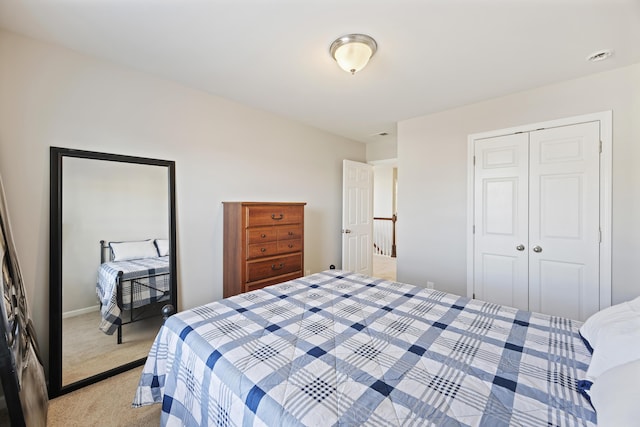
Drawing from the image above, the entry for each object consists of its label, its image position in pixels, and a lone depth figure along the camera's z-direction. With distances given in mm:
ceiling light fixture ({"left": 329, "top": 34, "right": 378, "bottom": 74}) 1812
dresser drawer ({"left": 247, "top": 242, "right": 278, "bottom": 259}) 2658
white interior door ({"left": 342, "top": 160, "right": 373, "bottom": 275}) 4137
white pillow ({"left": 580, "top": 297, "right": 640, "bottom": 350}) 1055
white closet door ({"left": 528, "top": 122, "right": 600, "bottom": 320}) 2369
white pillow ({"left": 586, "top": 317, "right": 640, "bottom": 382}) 857
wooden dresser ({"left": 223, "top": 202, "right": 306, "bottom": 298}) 2619
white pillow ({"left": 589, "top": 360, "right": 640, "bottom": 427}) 622
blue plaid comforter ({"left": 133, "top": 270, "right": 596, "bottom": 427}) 827
